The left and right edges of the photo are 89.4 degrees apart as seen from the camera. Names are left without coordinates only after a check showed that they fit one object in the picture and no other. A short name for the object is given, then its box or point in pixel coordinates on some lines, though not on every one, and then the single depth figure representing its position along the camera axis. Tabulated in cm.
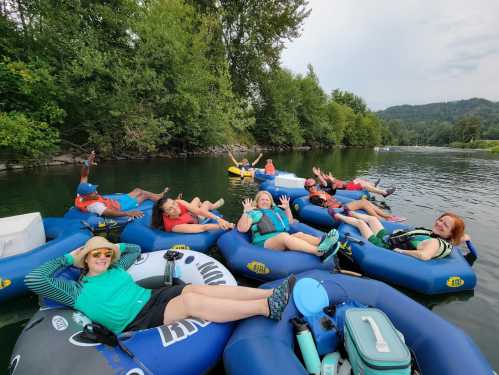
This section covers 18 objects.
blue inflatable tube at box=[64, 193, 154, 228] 422
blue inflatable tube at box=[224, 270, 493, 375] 158
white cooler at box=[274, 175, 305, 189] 717
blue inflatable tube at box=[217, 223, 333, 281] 297
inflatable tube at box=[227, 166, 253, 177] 1041
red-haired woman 307
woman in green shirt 187
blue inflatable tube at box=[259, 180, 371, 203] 658
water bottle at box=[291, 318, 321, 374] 169
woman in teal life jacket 296
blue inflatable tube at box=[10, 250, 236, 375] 151
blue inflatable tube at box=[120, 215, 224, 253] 358
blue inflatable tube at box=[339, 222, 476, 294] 296
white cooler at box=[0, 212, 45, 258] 279
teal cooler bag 143
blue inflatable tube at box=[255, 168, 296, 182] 927
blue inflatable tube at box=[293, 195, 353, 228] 514
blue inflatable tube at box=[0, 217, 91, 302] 259
